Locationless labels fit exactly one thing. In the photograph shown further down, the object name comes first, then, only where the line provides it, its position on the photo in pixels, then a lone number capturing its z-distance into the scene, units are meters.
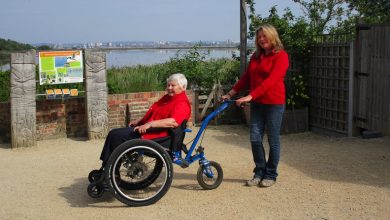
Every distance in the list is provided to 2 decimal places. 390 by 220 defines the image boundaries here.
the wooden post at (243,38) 10.77
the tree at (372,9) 12.51
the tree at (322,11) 12.34
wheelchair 5.13
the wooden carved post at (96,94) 9.16
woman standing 5.57
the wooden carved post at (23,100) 8.55
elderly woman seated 5.32
